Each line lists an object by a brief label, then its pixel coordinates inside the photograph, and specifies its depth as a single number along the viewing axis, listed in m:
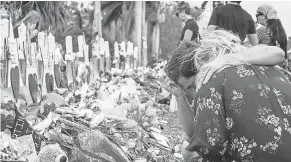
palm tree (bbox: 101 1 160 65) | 29.66
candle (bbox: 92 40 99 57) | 9.36
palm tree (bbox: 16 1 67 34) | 18.12
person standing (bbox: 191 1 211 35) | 7.22
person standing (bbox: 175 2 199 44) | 5.68
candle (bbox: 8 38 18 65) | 4.89
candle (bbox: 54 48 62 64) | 6.10
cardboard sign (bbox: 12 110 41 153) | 2.71
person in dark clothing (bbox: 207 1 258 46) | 4.70
